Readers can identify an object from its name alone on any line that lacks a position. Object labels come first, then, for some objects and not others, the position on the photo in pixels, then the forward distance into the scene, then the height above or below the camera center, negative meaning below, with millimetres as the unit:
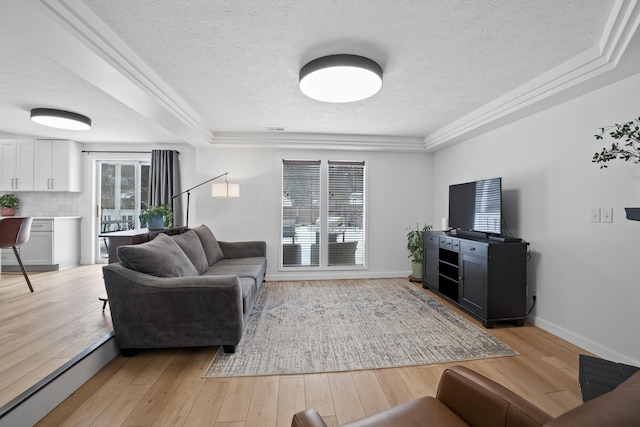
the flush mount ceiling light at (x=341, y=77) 2174 +1146
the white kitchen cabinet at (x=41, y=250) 4684 -663
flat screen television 3062 +125
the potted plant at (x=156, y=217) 3629 -60
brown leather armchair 880 -700
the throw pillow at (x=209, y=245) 3777 -453
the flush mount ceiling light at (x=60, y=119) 3436 +1194
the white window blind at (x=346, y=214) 4918 +12
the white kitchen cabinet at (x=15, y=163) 4887 +857
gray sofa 2186 -745
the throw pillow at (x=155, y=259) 2246 -400
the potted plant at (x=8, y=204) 4812 +124
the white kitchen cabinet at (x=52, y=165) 4945 +845
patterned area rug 2209 -1170
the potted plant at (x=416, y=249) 4629 -582
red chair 3527 -274
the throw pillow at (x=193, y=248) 3132 -422
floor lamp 4156 +344
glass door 5422 +359
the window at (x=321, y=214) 4844 +2
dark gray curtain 5027 +563
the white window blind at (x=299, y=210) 4832 +69
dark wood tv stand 2861 -689
